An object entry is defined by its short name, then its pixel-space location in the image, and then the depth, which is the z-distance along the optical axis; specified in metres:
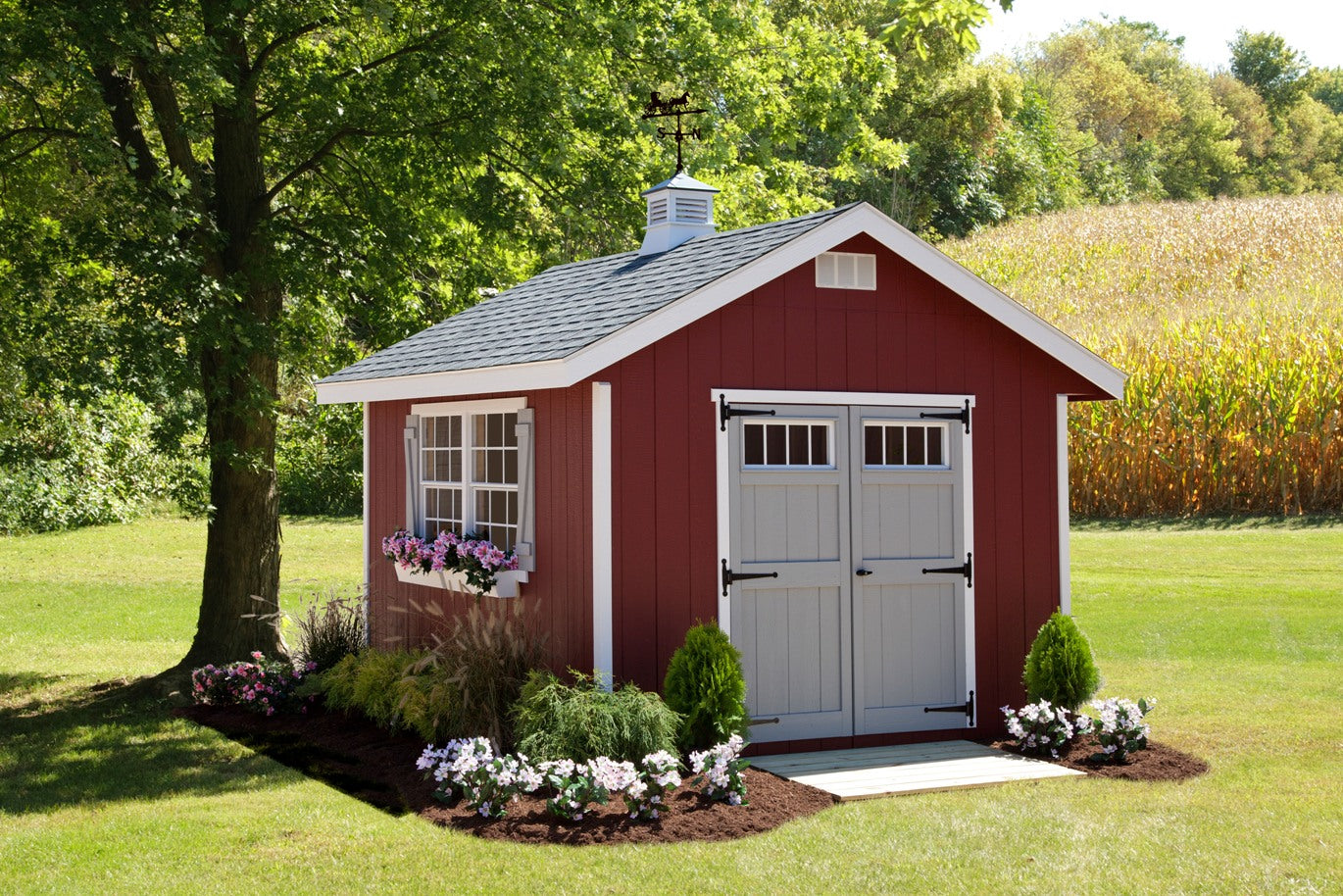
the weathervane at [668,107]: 11.64
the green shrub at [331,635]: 12.06
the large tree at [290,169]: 11.23
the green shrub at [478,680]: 9.02
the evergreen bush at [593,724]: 8.28
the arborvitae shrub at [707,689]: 8.66
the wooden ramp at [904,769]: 8.59
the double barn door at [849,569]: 9.52
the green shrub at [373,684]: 10.05
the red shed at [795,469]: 9.16
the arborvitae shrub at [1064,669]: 9.77
